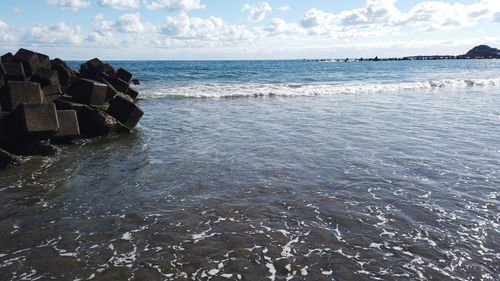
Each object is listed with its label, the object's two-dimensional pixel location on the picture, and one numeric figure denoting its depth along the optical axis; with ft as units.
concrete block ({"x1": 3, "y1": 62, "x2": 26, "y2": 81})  36.89
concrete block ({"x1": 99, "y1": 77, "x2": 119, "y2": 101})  46.64
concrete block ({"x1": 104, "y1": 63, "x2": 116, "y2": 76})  60.52
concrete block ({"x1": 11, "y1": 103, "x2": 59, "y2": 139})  25.30
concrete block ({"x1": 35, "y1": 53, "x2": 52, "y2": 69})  47.62
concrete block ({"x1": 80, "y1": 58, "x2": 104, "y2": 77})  55.70
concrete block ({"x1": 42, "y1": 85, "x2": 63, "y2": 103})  35.60
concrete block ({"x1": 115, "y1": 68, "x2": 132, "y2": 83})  62.34
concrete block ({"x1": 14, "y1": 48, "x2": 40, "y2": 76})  44.09
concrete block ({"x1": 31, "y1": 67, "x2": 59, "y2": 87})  38.47
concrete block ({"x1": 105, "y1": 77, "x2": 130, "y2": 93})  54.13
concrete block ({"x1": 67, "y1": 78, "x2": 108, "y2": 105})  38.17
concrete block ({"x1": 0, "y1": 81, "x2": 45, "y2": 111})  28.55
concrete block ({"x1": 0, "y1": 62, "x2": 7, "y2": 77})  35.37
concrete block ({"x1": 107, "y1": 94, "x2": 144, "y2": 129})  36.70
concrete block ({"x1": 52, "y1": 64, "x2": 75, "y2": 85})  47.07
